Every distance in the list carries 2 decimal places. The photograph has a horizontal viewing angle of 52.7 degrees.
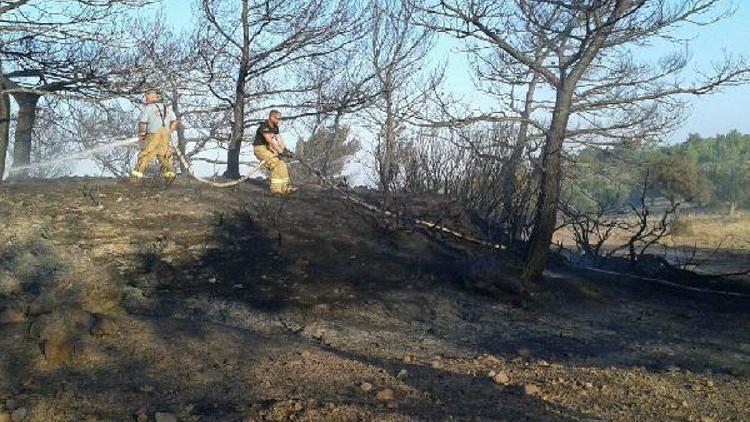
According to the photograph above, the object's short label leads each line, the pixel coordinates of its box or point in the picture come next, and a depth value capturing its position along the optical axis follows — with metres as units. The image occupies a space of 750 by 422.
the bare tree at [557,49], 9.12
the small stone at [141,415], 4.24
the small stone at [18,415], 4.25
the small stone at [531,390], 4.96
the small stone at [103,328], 5.51
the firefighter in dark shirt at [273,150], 12.23
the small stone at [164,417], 4.18
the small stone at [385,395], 4.63
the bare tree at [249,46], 15.55
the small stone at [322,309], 7.81
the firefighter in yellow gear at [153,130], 11.62
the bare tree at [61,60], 11.41
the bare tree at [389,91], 11.82
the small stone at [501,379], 5.26
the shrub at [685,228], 25.03
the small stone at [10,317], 5.94
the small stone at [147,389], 4.67
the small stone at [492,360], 5.95
